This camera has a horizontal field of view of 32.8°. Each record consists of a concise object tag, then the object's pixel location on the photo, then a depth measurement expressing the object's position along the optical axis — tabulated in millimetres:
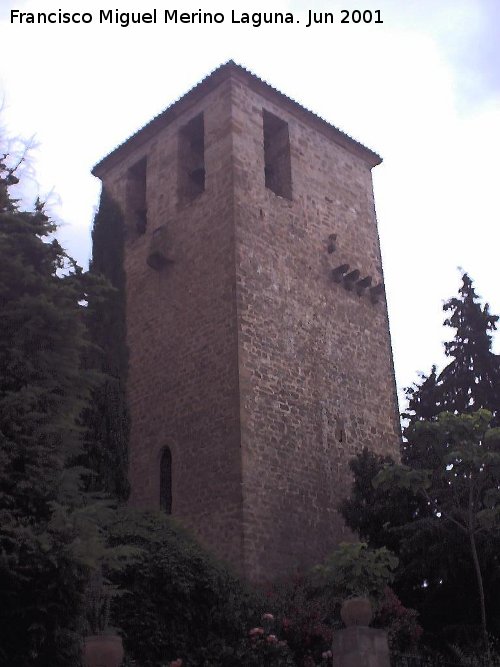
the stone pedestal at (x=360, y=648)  8172
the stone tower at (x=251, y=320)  14695
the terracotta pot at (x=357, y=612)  8625
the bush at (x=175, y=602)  10000
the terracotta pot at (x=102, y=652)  7238
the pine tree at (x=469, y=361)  21172
